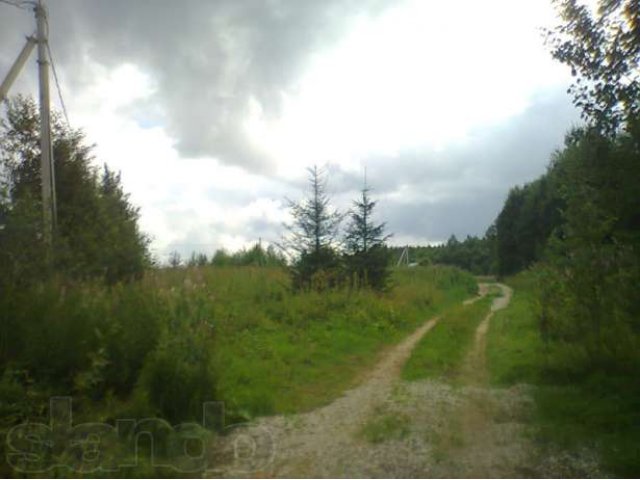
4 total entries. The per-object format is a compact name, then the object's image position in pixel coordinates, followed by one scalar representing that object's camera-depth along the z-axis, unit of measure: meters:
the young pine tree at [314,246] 25.69
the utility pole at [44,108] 13.91
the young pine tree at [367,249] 27.75
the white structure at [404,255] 62.89
